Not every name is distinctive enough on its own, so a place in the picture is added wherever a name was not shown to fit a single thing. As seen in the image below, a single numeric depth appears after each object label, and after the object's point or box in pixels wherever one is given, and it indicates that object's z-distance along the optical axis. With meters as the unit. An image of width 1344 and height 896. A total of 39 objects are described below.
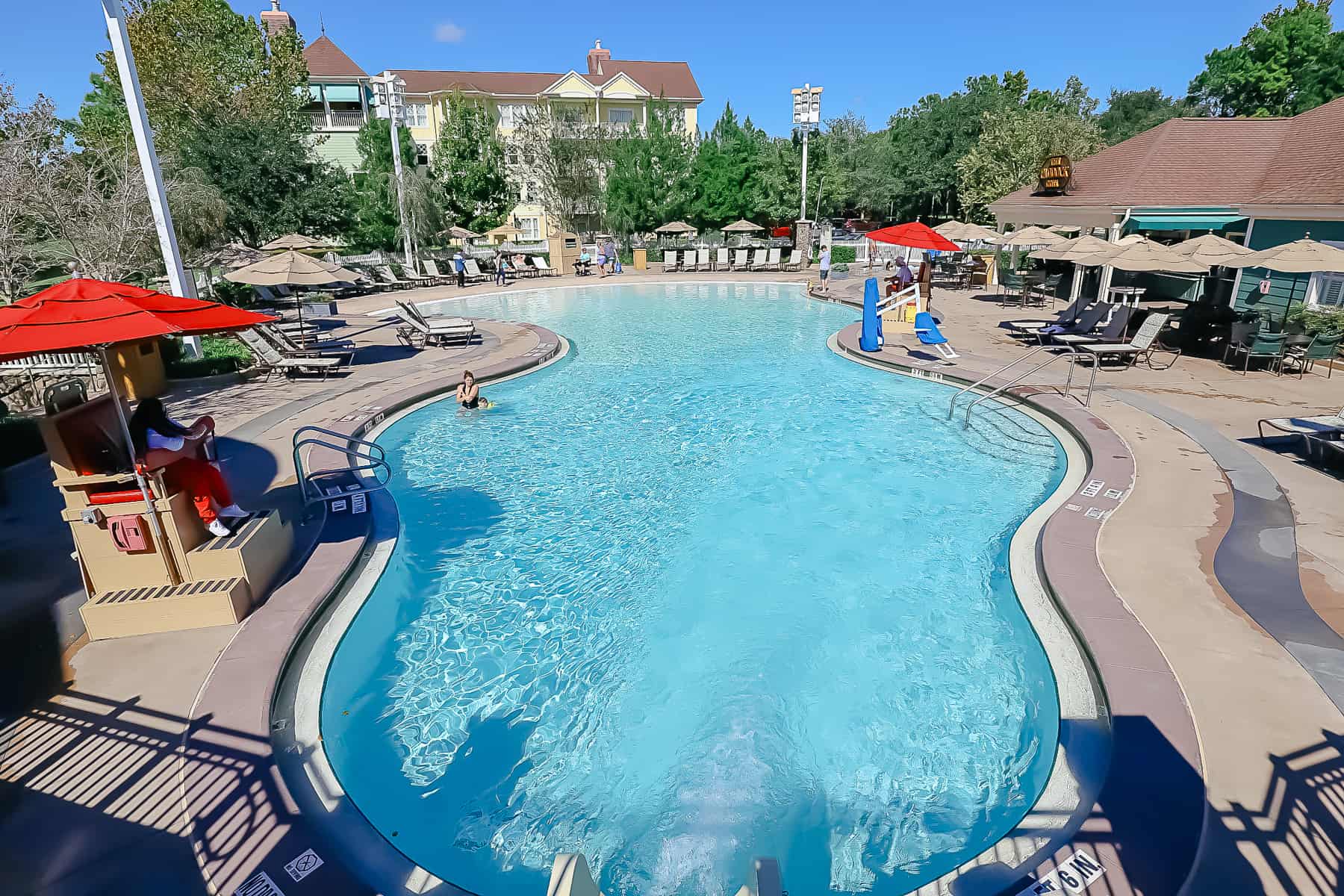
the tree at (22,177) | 13.77
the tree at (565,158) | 38.47
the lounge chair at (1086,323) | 14.83
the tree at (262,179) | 23.81
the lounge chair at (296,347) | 14.37
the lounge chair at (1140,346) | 13.52
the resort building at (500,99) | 44.09
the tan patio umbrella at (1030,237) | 21.38
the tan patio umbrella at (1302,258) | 11.61
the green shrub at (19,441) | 9.25
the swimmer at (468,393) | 12.24
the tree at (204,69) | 29.38
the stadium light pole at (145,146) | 11.74
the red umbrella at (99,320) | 4.68
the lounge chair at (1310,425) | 8.53
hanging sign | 22.14
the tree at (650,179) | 36.16
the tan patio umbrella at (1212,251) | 13.15
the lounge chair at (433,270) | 28.33
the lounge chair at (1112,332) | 14.31
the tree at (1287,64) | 41.56
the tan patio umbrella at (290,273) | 14.36
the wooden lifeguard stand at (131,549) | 5.53
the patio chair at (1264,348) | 12.76
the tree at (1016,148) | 31.17
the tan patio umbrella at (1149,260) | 13.38
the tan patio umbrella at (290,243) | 21.77
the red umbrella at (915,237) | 15.95
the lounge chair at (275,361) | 13.70
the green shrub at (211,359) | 13.34
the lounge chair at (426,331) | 16.86
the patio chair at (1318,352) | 12.70
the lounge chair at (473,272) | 29.09
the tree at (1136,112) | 53.81
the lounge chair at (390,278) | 27.33
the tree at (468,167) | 36.72
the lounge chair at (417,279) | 28.22
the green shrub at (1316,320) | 13.19
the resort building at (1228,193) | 15.06
